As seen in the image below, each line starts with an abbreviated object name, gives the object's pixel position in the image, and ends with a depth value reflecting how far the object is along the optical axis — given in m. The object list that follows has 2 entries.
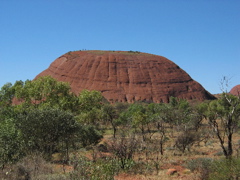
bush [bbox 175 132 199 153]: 23.56
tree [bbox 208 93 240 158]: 40.06
